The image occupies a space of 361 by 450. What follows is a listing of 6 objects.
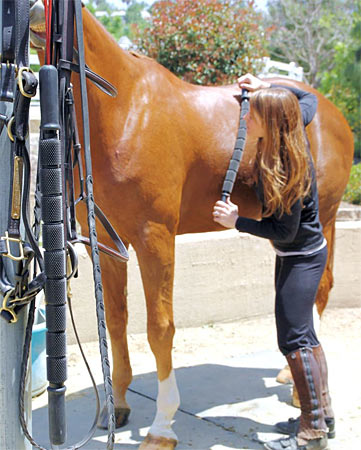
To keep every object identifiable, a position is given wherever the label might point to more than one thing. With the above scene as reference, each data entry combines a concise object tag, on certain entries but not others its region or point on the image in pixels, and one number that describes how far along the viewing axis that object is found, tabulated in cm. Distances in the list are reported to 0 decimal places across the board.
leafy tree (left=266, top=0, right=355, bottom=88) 2191
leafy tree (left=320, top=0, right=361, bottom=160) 1504
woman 280
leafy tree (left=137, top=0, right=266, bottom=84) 722
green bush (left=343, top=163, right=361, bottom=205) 751
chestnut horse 284
